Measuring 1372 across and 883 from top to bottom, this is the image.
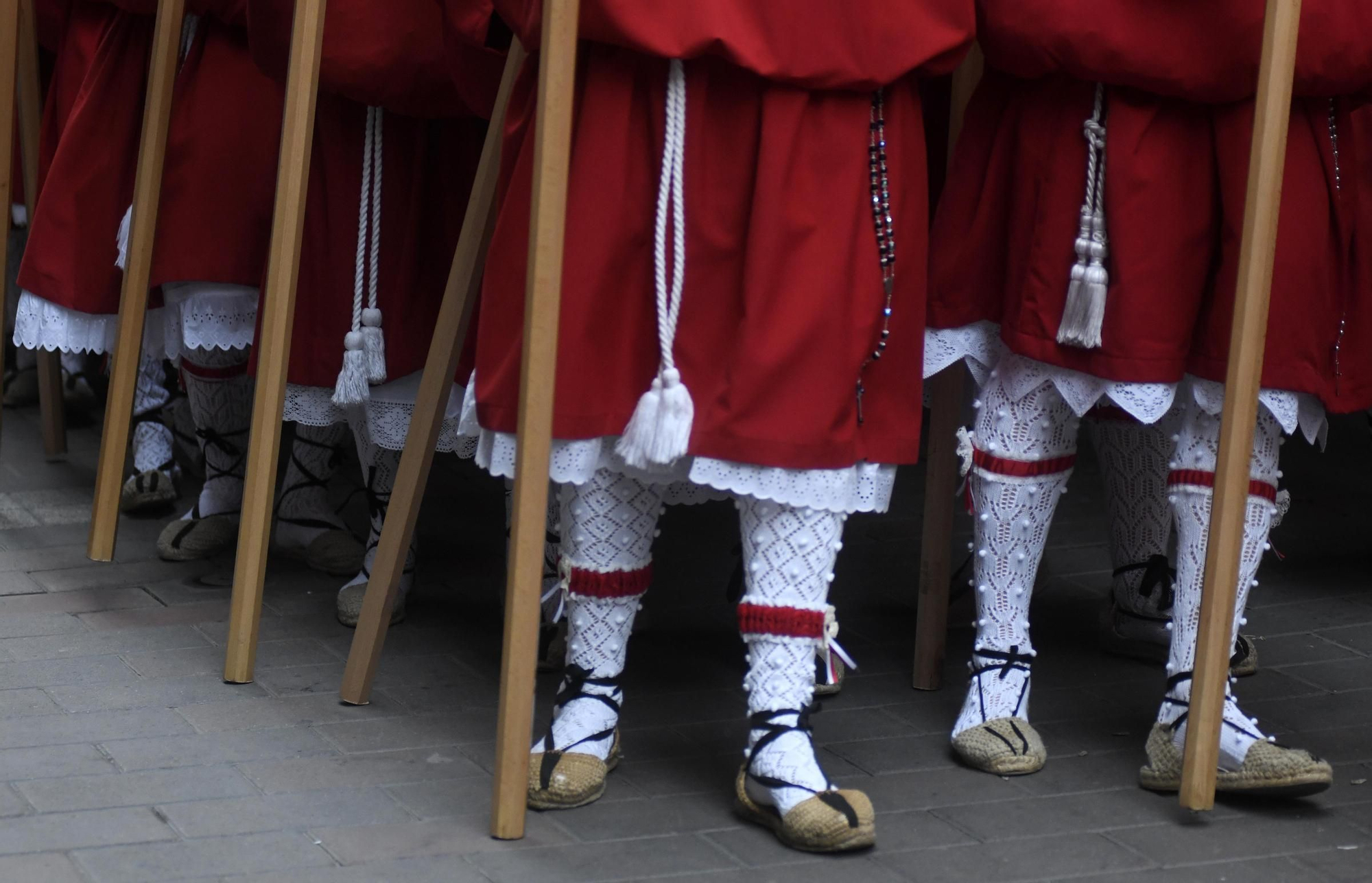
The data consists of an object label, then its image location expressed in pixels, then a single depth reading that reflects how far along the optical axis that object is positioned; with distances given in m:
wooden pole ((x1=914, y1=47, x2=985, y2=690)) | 5.42
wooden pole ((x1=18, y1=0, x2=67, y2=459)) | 7.02
